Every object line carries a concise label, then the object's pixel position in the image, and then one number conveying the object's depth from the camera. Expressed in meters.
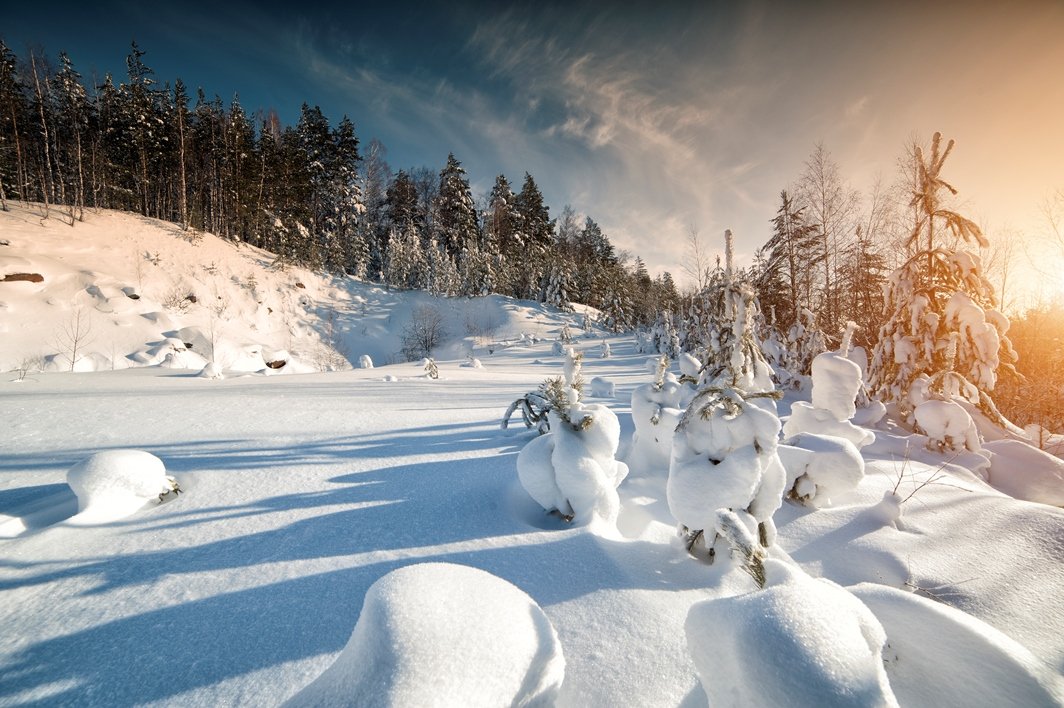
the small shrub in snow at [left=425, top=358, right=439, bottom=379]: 9.53
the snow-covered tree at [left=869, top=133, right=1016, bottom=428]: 5.10
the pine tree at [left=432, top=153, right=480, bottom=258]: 34.53
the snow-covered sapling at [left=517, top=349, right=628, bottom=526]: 2.61
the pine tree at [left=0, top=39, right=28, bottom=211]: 19.11
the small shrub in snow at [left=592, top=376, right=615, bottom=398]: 8.13
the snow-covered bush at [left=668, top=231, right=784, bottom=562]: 2.12
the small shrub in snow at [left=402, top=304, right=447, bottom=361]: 23.34
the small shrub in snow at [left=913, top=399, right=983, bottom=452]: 4.50
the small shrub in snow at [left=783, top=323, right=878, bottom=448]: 3.91
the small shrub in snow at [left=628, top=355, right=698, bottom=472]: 3.75
